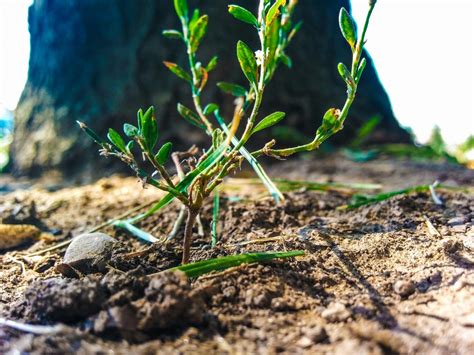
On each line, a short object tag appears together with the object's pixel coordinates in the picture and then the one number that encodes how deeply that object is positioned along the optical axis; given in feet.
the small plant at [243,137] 0.52
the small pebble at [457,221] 0.64
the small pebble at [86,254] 0.58
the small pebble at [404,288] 0.50
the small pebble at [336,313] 0.46
